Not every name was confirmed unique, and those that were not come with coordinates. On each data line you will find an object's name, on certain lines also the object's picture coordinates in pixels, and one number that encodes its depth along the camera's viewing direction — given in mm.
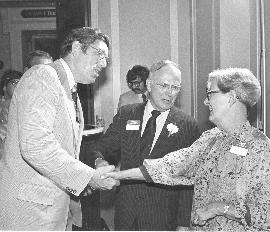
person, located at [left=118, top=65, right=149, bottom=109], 5098
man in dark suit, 2797
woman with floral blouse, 2057
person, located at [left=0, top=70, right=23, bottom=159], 3547
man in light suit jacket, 2234
